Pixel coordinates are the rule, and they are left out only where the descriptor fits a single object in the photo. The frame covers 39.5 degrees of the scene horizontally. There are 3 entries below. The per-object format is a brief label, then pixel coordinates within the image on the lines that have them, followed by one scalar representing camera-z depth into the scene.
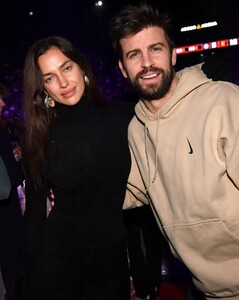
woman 2.06
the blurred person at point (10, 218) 2.59
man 1.54
